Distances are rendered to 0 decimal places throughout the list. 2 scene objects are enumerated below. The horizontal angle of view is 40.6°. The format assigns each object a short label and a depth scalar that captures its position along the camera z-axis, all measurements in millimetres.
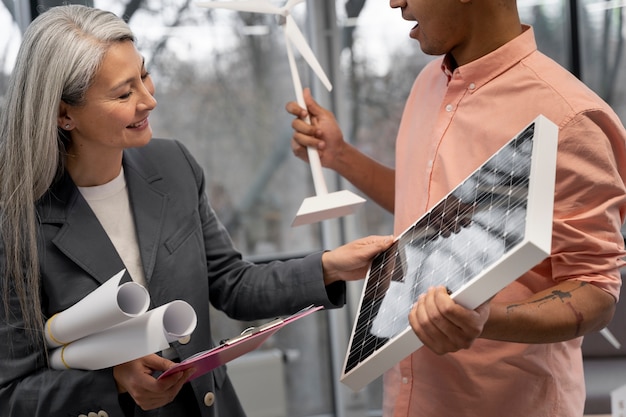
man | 1685
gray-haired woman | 1840
